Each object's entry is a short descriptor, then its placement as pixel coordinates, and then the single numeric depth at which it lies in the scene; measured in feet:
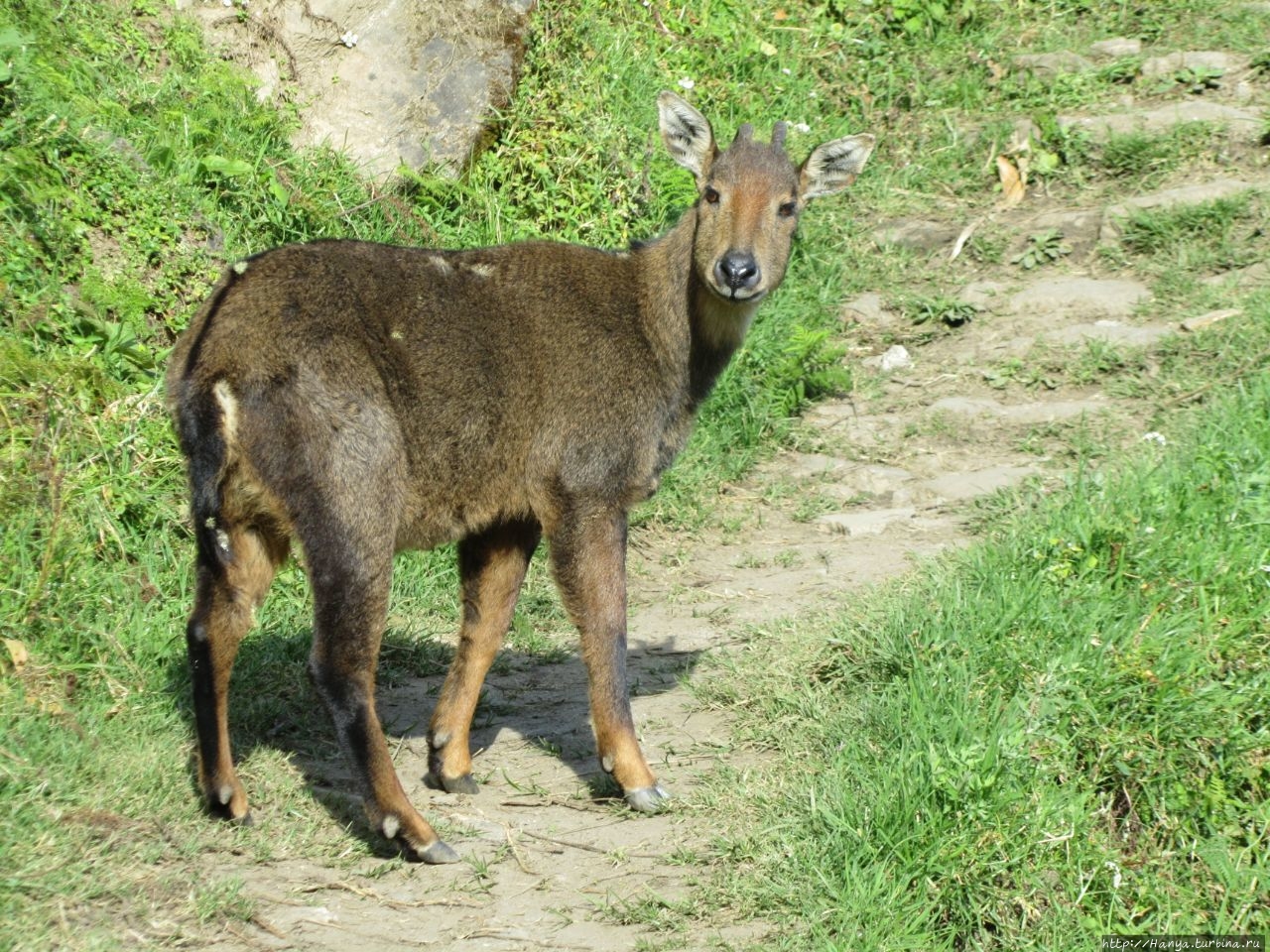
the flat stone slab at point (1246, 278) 59.47
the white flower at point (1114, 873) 29.96
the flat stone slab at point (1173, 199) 63.72
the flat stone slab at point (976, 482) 52.49
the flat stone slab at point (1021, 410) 56.24
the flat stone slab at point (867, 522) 51.98
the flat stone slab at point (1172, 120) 67.05
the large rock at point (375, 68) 56.54
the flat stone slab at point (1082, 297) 61.11
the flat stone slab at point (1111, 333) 58.54
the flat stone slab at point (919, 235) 69.10
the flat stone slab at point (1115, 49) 74.33
